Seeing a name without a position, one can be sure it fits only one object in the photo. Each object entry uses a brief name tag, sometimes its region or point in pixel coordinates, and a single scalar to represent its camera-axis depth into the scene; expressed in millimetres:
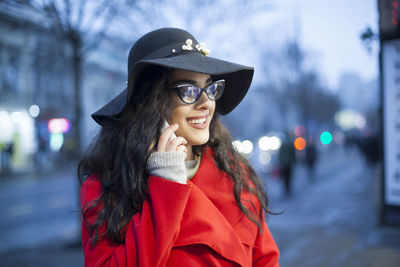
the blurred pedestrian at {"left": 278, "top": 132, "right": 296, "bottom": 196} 10117
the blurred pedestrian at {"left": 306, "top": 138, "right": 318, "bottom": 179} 14211
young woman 1442
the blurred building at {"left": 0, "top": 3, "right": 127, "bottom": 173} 19562
